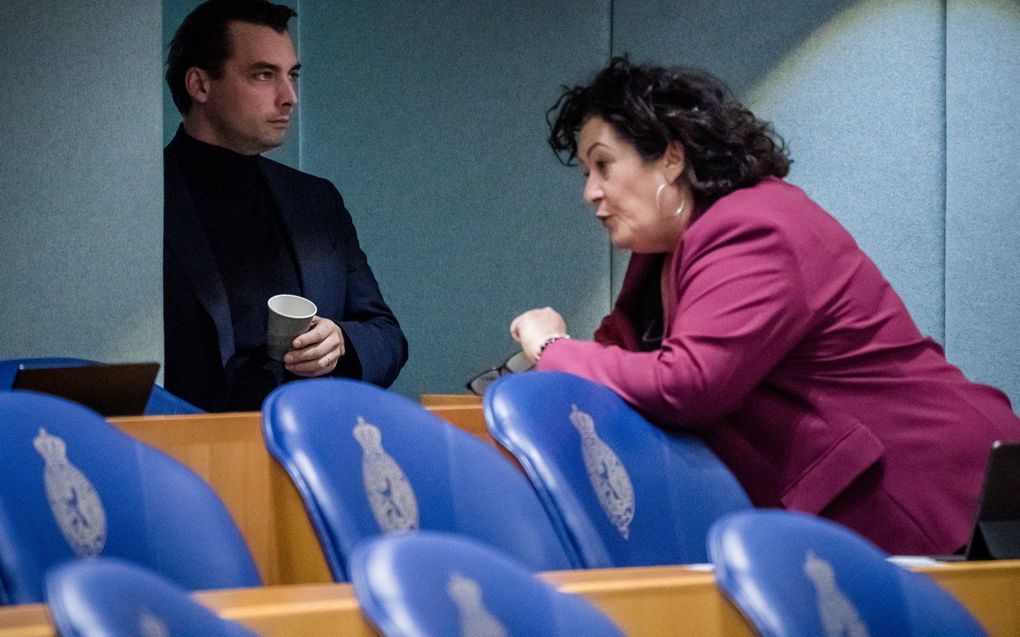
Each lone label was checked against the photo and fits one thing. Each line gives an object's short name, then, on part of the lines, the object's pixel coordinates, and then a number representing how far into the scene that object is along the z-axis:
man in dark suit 9.67
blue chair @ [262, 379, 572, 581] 8.33
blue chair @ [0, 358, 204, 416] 8.92
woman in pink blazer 8.79
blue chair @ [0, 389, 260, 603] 8.19
